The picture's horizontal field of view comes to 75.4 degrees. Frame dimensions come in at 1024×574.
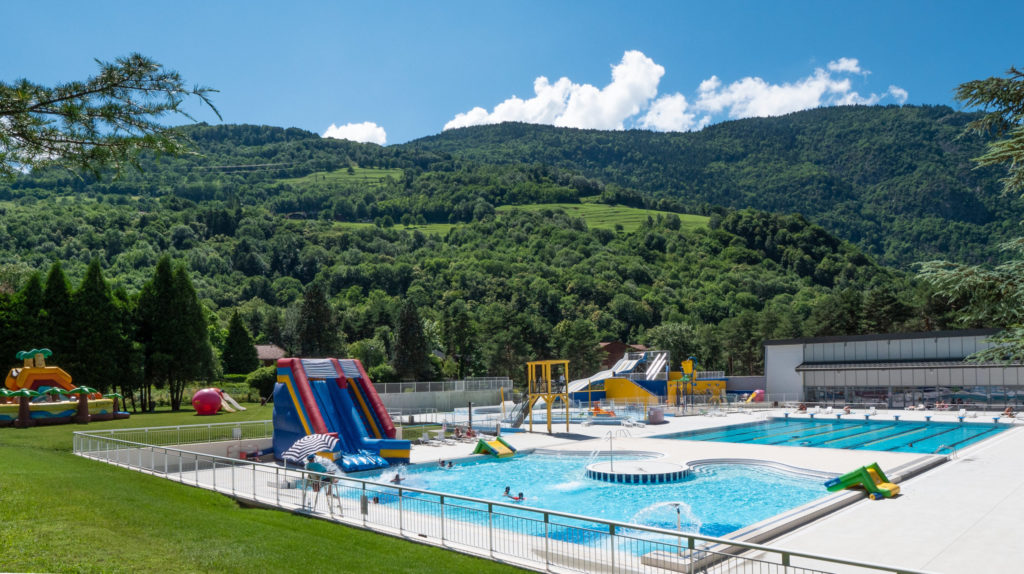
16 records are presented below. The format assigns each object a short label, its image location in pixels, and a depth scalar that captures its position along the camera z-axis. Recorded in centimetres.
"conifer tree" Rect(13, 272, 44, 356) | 3052
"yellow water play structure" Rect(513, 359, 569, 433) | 2869
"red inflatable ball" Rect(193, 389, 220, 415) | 3017
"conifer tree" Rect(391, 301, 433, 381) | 5756
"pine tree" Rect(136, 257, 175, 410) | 3488
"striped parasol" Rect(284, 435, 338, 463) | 1938
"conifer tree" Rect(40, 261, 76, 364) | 3131
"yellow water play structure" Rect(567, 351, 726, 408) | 4534
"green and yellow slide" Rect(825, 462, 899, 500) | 1512
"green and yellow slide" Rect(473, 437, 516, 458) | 2341
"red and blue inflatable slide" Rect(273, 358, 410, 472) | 2098
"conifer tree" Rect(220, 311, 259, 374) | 6053
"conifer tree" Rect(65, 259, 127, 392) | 3172
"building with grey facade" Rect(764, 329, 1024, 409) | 3947
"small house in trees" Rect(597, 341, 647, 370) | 8506
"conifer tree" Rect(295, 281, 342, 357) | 5812
